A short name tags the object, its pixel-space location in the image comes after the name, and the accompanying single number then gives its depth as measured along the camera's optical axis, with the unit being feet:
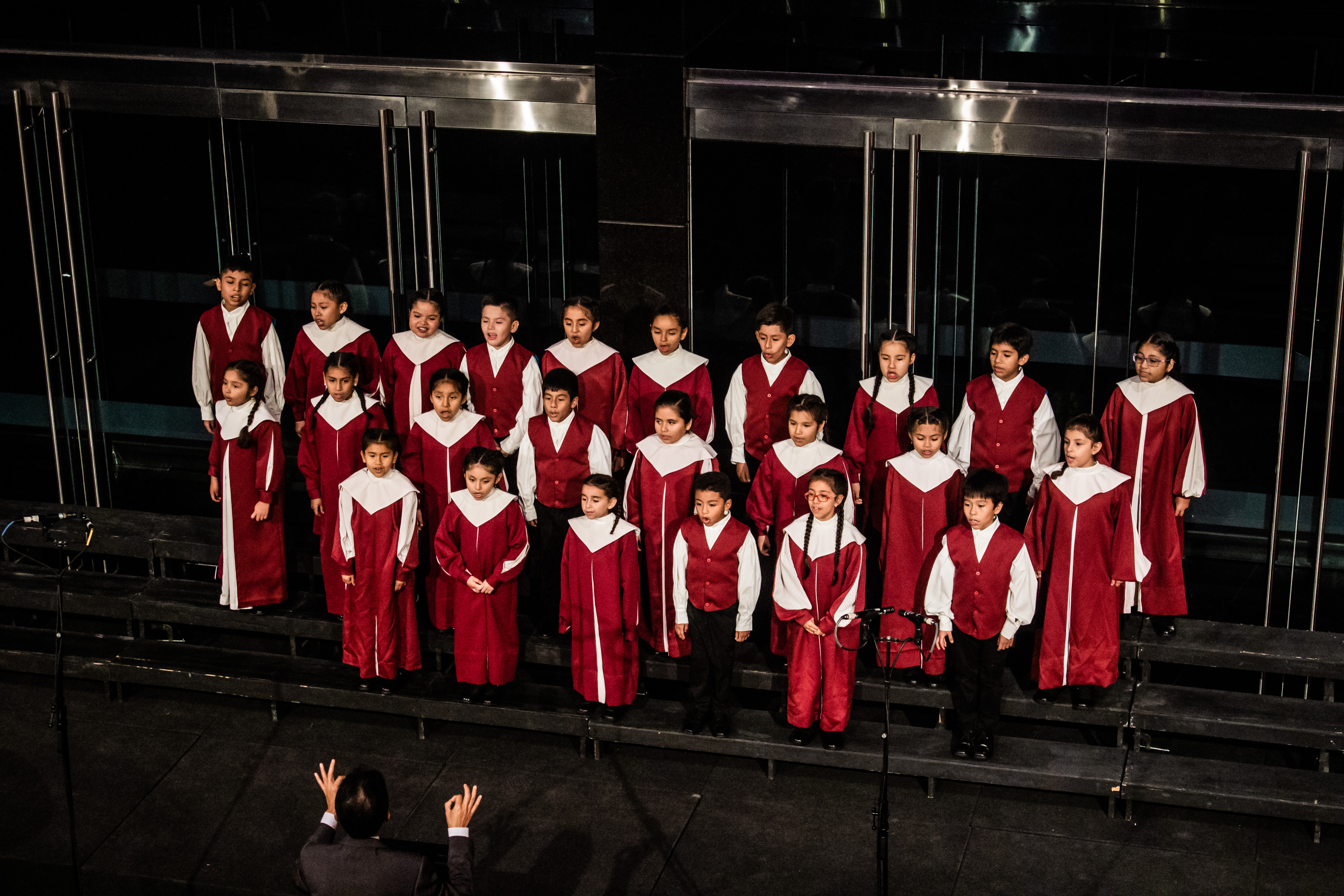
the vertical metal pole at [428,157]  27.63
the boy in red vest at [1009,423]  23.56
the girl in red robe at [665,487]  23.66
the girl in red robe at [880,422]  24.43
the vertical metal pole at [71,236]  28.89
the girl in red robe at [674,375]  25.18
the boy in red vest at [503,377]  25.61
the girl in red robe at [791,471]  23.29
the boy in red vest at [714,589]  22.38
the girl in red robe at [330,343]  26.66
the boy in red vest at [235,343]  27.37
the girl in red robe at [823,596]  22.12
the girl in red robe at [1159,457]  23.52
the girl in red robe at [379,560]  23.85
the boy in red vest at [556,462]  24.08
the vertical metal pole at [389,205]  27.86
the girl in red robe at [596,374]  25.48
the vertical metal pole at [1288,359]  23.82
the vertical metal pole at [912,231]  25.52
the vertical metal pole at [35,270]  28.91
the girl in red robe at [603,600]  23.18
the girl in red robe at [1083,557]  22.38
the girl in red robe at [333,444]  25.23
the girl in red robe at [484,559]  23.32
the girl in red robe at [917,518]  22.93
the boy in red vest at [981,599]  21.70
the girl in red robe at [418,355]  26.25
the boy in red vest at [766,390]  24.77
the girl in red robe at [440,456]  24.82
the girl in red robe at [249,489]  25.46
